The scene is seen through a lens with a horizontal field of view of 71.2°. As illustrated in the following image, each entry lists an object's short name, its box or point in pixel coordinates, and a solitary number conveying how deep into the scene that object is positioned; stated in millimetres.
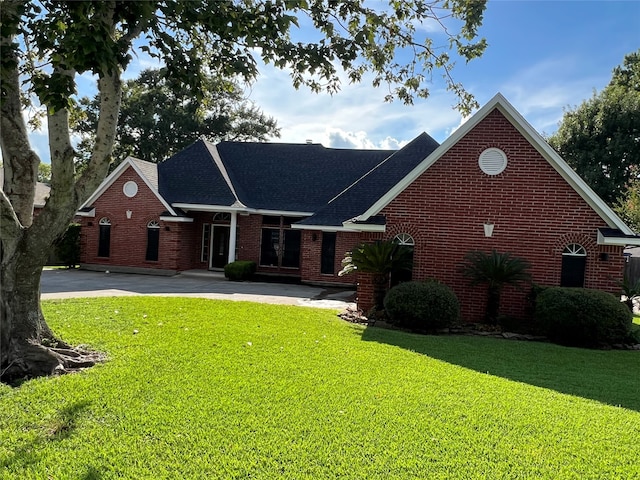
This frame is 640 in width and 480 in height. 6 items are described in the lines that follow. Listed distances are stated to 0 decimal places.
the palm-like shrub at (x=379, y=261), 11875
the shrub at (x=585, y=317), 10109
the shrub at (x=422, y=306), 10648
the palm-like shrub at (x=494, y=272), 11227
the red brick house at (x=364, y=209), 11820
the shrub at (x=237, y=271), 20328
